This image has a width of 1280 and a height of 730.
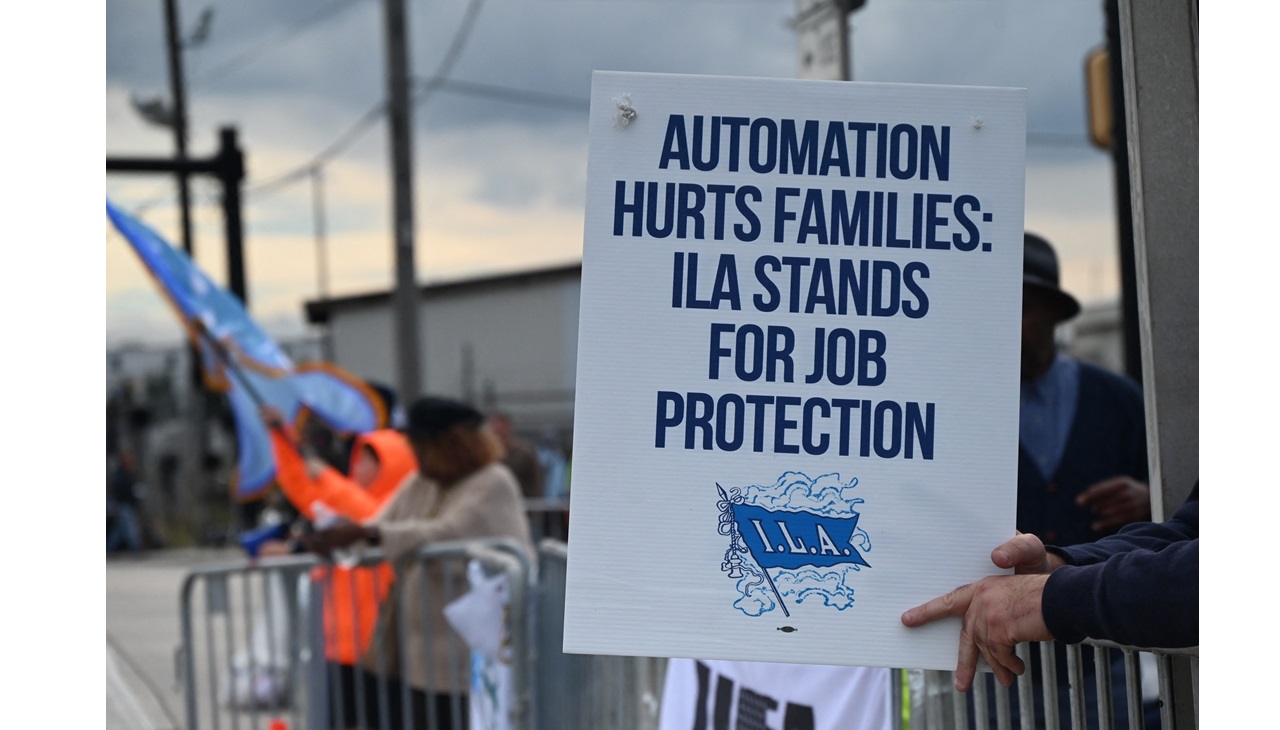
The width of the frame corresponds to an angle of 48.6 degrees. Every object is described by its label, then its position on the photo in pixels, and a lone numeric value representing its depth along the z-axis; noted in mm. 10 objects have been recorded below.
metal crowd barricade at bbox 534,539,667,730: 4559
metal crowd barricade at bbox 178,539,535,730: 5211
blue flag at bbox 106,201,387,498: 6926
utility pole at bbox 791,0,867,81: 4691
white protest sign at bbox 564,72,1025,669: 2146
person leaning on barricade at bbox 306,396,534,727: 5762
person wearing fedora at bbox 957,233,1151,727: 3689
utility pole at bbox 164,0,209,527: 20312
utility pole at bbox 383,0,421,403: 13609
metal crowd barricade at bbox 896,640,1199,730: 2355
